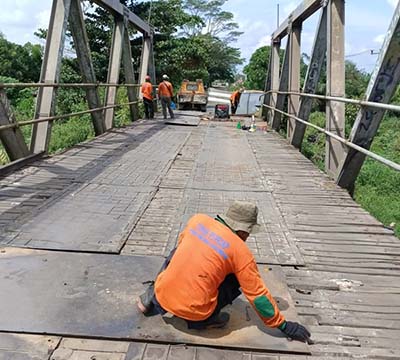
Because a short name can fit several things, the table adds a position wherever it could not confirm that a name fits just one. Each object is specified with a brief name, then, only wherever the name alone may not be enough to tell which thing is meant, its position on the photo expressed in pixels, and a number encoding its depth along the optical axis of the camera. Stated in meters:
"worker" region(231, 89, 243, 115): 21.50
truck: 23.59
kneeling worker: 2.45
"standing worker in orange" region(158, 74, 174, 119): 14.57
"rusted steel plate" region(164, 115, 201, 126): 13.73
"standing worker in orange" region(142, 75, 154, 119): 14.37
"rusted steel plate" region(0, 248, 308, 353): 2.54
